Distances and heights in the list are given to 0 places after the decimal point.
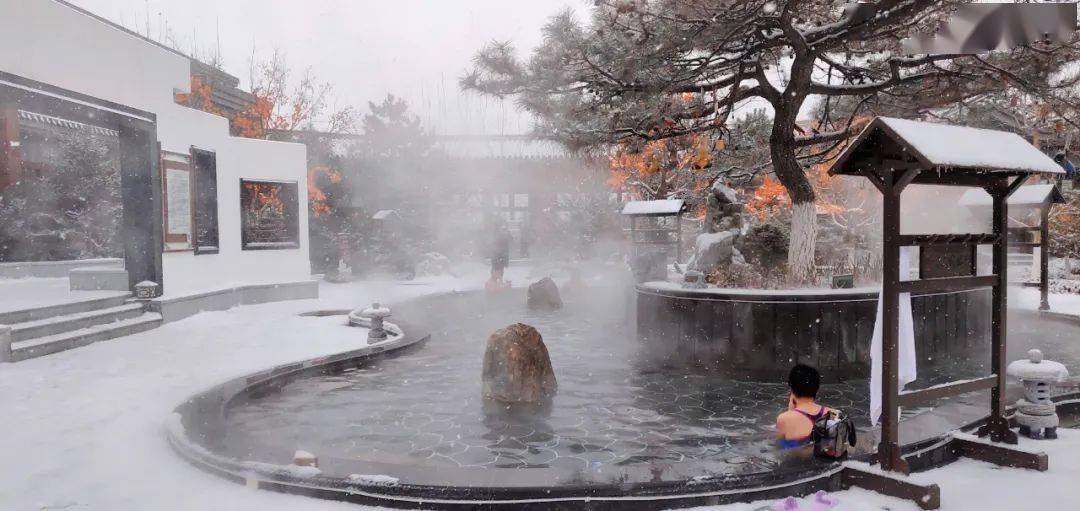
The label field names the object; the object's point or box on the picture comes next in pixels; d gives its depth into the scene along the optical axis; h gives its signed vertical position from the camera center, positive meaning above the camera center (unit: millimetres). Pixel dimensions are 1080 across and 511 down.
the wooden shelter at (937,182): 4516 +331
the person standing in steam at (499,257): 19922 -662
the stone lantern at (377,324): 9969 -1310
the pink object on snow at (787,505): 4008 -1636
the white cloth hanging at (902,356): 4770 -903
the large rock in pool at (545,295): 15336 -1391
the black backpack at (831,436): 4609 -1420
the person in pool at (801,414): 4957 -1354
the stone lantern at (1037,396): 5297 -1379
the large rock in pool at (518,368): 6867 -1387
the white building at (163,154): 9508 +1808
